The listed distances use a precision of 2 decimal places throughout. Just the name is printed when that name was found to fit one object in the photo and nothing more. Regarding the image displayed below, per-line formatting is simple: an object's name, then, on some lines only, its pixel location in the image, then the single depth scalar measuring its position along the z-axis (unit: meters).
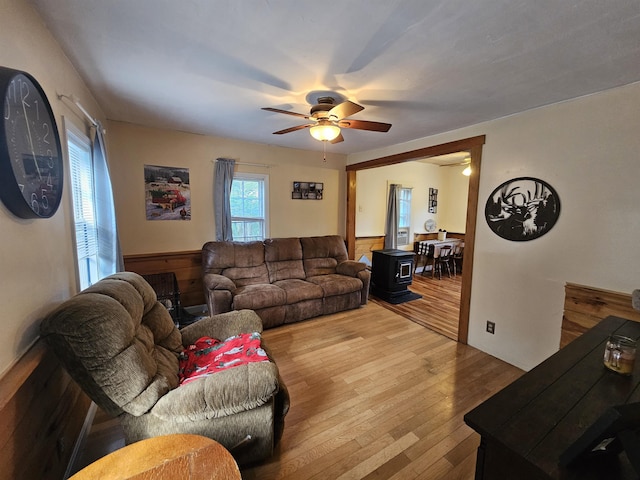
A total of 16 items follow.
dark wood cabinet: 0.75
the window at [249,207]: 4.02
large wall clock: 0.99
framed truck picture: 3.41
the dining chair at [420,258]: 6.00
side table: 0.86
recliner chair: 1.17
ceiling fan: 2.05
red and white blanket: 1.68
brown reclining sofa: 3.25
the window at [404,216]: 6.06
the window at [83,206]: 1.92
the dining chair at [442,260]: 5.63
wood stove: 4.41
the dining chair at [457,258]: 5.86
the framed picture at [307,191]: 4.46
